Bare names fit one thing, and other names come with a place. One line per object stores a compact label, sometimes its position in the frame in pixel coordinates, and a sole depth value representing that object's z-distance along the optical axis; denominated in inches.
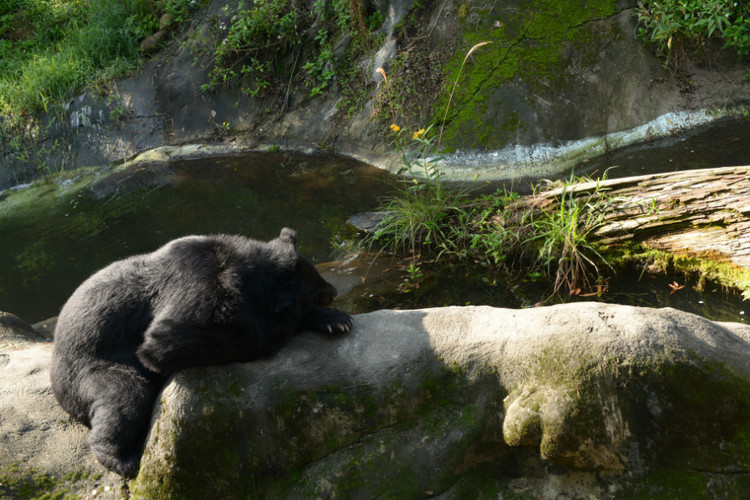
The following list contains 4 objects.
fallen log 194.4
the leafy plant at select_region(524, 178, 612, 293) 209.2
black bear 122.0
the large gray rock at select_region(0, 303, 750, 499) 108.7
